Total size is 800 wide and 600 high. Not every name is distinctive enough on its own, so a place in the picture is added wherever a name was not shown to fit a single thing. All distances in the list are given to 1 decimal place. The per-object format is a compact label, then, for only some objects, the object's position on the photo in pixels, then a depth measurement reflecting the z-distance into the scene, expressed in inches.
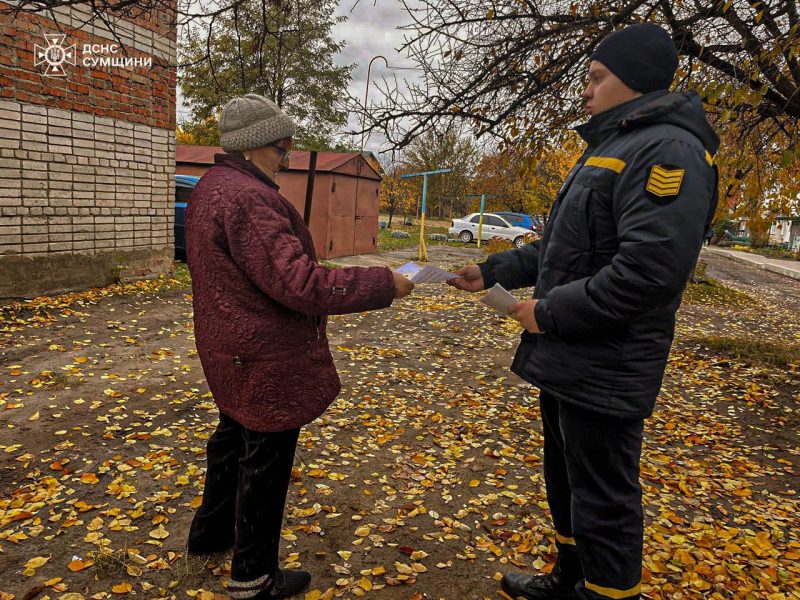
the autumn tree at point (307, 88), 928.9
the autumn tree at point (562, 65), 160.7
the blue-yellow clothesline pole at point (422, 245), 657.0
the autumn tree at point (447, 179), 1345.8
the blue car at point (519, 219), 1064.8
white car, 1015.6
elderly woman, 72.7
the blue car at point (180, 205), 451.5
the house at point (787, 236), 1353.3
